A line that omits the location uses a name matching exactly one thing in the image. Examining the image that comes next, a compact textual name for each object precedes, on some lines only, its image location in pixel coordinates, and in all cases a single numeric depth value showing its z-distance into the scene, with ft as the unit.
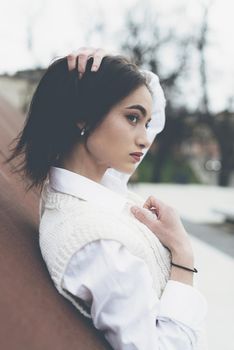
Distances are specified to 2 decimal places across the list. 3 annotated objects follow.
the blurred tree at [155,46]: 72.08
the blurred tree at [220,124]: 71.55
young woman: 3.46
